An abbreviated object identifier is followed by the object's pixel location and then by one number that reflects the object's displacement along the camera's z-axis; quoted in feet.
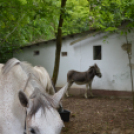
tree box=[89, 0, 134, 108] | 14.02
